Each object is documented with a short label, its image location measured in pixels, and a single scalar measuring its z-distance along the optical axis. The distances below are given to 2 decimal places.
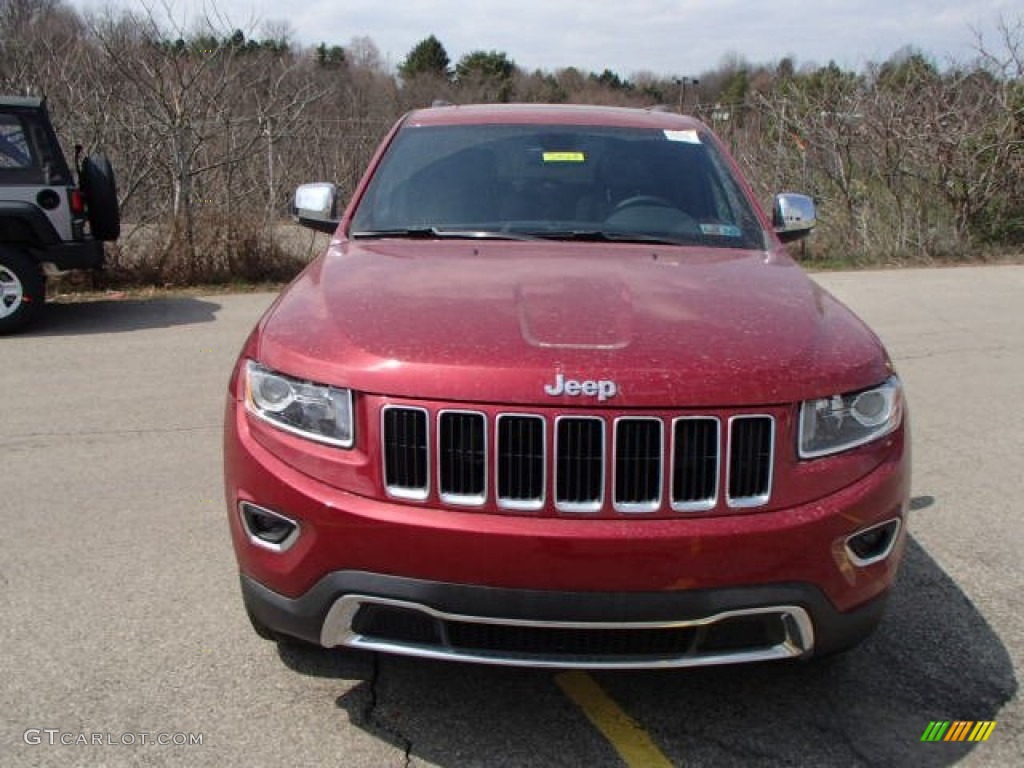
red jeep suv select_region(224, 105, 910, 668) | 2.25
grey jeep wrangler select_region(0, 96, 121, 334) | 7.75
